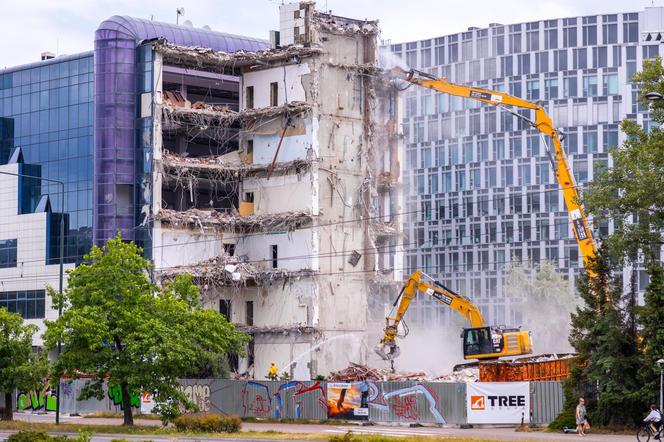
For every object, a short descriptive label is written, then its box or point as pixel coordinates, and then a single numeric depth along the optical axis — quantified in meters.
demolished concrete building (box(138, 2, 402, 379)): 91.44
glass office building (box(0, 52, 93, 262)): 96.44
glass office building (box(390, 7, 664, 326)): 148.38
